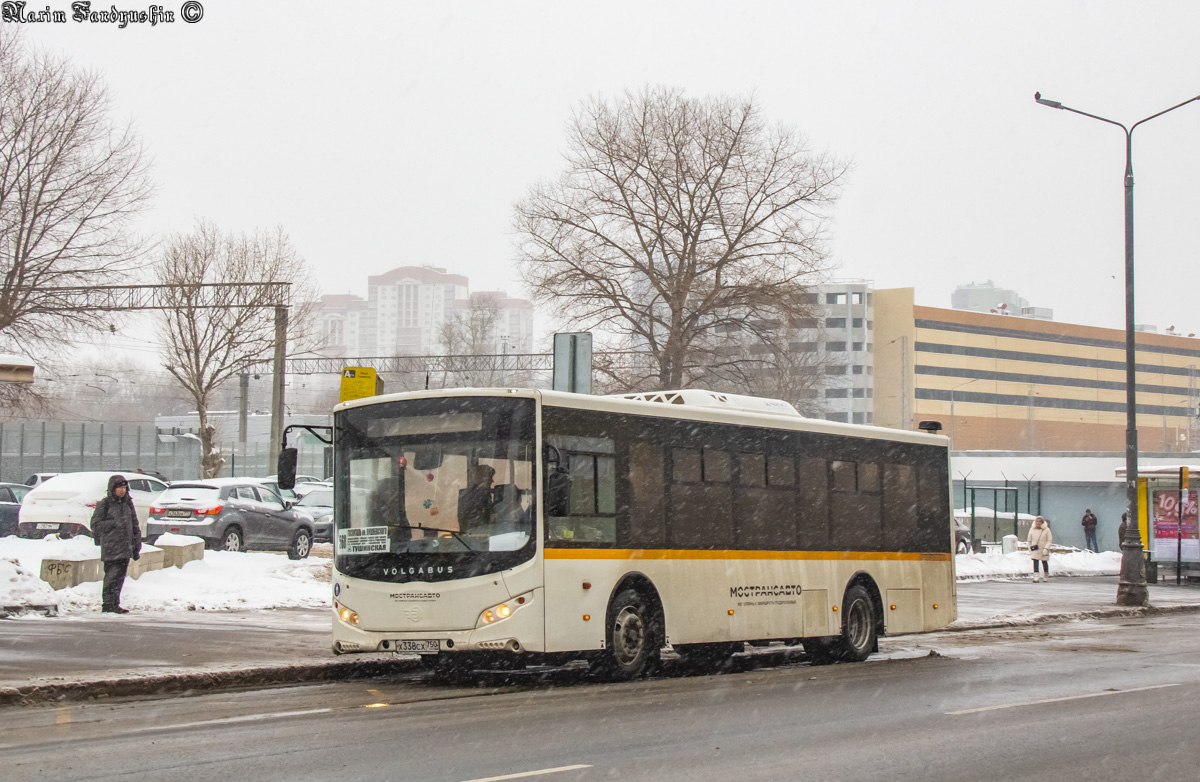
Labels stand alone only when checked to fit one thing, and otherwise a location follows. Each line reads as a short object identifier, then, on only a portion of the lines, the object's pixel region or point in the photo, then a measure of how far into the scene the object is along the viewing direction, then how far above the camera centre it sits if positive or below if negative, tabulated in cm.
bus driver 1200 -15
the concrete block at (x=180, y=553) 2170 -112
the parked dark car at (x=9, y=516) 3148 -76
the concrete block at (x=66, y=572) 1897 -123
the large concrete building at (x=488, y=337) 10244 +1134
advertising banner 3569 -99
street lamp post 2642 -81
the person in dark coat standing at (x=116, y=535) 1742 -66
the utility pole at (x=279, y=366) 3934 +336
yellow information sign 1587 +116
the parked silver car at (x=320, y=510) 3403 -67
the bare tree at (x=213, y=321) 5066 +596
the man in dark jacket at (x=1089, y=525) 4613 -124
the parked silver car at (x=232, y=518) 2655 -66
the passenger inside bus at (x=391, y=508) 1225 -21
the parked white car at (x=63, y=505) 2628 -43
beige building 12625 +1017
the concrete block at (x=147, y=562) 2039 -119
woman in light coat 3438 -137
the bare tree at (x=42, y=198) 3684 +772
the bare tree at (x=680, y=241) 4341 +776
